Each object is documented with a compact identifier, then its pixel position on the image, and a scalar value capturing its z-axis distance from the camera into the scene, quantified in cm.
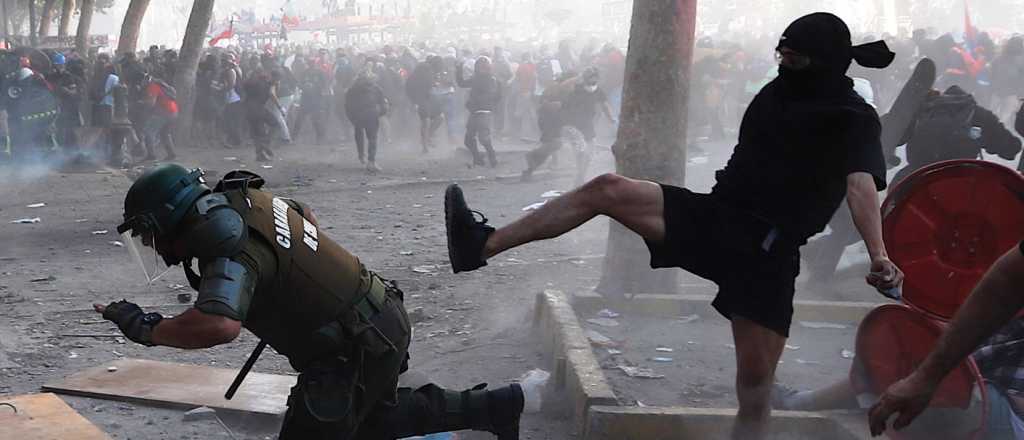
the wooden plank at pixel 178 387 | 498
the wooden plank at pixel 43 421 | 425
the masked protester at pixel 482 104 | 1536
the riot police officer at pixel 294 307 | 286
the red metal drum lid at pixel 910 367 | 370
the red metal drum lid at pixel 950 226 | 364
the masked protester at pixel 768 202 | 338
